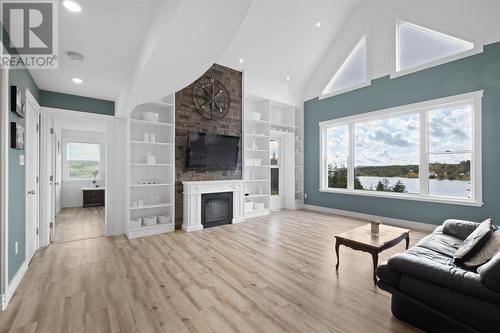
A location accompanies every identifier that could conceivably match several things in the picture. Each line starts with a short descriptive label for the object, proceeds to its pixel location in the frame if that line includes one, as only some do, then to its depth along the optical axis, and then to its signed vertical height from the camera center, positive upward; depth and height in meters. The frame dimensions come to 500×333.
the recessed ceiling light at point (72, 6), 1.92 +1.36
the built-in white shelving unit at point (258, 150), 5.95 +0.41
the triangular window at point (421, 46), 4.33 +2.39
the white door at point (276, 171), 6.90 -0.16
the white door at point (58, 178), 6.39 -0.38
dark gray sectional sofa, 1.50 -0.92
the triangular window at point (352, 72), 5.68 +2.41
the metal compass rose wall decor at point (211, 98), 5.07 +1.53
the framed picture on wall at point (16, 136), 2.37 +0.32
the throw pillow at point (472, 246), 1.93 -0.69
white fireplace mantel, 4.59 -0.64
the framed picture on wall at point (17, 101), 2.36 +0.69
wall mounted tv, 4.80 +0.31
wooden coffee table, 2.48 -0.86
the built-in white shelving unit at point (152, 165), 4.39 +0.01
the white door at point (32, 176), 3.10 -0.16
